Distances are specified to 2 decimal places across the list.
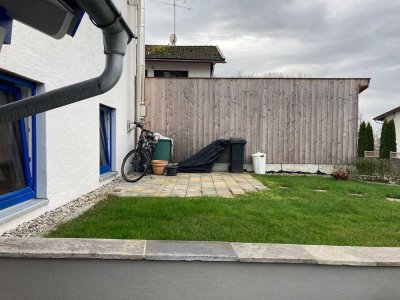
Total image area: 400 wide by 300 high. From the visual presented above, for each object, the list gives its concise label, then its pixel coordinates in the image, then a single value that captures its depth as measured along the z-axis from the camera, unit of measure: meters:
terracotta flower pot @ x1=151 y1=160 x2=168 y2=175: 8.15
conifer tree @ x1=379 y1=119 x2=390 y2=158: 17.53
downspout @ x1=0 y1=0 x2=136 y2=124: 1.22
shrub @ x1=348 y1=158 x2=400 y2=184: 8.58
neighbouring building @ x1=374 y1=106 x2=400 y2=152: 24.94
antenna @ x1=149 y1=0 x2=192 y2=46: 18.11
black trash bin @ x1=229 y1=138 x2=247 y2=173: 8.80
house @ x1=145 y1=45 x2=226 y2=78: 14.62
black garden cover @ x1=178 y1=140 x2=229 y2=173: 8.76
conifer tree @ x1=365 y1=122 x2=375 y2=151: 18.89
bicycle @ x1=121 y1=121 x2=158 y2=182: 7.42
